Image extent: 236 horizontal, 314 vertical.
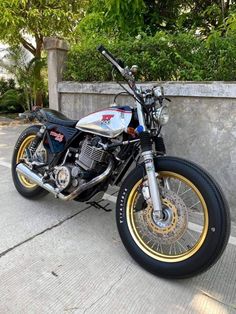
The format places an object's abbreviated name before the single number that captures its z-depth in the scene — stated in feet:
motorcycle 5.59
